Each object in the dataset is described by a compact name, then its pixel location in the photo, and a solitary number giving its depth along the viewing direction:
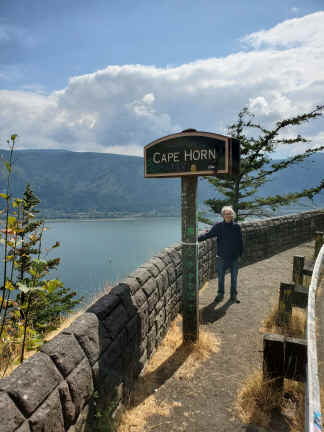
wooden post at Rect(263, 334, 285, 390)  3.21
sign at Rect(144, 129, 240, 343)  4.14
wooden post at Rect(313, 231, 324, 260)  9.01
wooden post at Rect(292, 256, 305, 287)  6.14
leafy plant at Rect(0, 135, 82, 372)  2.81
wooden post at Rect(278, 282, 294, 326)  4.88
